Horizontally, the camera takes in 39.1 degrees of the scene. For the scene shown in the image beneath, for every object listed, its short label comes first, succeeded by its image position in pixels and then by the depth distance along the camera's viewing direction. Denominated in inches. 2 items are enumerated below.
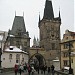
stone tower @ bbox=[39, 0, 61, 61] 1436.9
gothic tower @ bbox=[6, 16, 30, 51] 1466.3
